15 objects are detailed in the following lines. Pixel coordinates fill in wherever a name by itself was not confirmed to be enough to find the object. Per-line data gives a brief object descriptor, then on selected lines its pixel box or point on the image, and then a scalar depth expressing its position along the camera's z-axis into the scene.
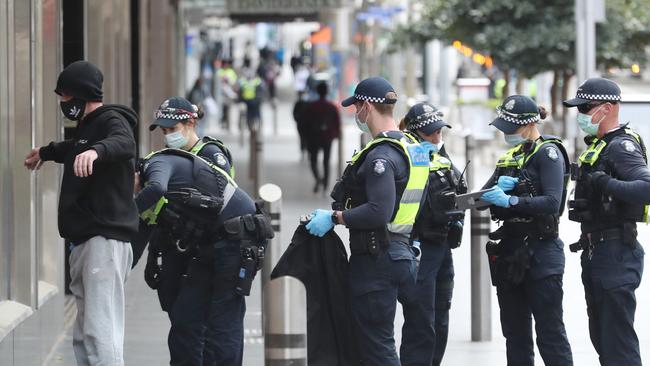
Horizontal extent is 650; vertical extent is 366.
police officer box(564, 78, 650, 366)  17.08
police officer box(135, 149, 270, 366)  16.84
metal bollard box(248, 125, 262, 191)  38.56
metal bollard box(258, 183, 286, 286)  22.31
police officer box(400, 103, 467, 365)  17.73
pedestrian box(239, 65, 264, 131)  75.06
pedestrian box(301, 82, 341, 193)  47.44
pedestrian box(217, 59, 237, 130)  86.62
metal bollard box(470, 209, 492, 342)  22.31
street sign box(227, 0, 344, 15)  64.81
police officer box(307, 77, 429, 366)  15.41
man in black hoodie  15.36
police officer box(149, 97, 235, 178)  17.36
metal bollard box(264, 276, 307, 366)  12.07
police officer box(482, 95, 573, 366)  17.50
